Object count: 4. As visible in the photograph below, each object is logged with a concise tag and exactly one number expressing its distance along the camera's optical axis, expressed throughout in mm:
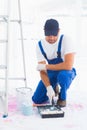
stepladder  2094
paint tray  2176
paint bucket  2252
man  2410
